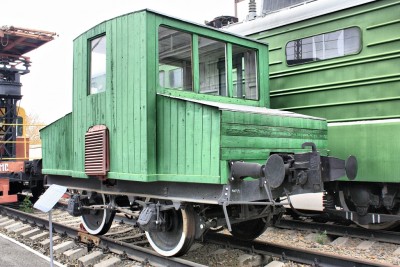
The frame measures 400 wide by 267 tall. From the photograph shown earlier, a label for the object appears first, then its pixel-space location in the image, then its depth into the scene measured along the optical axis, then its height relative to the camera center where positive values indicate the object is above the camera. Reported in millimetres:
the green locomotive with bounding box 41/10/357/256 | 4133 +171
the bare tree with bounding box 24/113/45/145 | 50572 +4230
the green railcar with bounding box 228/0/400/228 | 5590 +988
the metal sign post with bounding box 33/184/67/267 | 4272 -508
